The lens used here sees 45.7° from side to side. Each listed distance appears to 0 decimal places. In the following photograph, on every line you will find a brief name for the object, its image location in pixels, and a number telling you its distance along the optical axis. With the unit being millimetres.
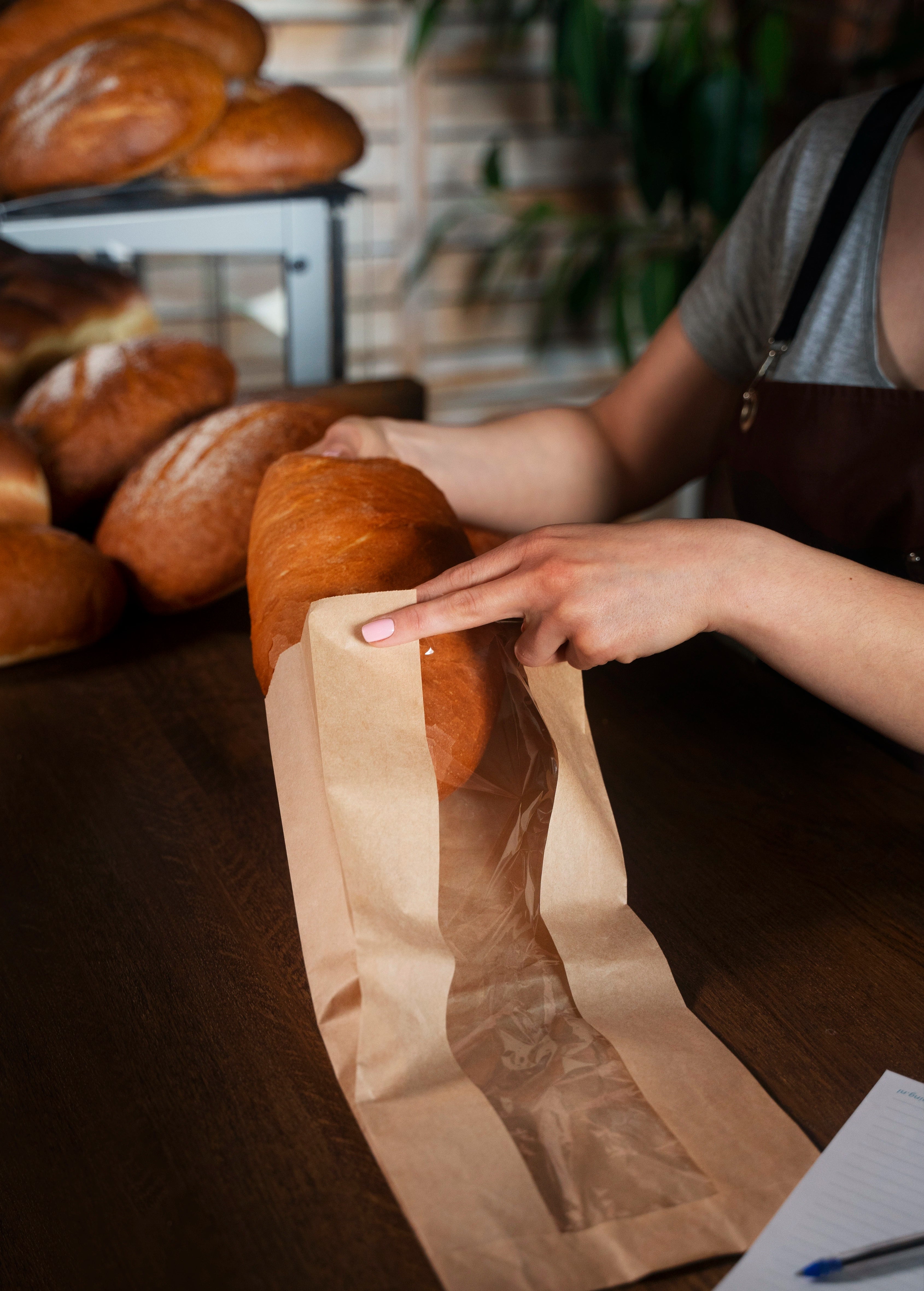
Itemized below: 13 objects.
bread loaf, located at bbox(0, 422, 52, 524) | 1111
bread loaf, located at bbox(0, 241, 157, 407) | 1563
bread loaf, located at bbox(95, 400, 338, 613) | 1110
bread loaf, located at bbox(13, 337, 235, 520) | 1250
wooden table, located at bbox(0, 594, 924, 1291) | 517
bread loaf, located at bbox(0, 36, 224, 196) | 1388
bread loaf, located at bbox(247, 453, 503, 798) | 728
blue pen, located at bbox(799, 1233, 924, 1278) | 473
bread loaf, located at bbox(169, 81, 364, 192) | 1520
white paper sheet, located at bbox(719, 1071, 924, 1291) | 477
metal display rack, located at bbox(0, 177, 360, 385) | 1374
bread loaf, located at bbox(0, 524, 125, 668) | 1022
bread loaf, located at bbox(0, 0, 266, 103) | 1486
